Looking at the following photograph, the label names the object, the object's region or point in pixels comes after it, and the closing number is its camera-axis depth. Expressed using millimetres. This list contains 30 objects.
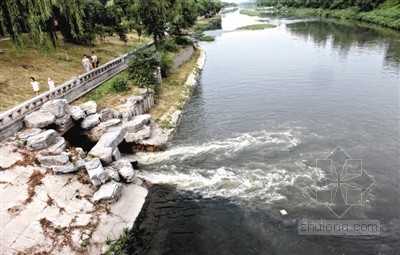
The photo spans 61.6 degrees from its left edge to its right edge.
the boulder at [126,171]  22672
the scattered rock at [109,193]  20125
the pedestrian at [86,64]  36562
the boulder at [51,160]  21859
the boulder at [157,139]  28658
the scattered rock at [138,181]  23175
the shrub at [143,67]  38594
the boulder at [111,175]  21891
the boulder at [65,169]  21422
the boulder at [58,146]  23188
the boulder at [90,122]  28016
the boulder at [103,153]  23922
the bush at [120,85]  35594
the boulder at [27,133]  23422
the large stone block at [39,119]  24734
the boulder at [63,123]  26156
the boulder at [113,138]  25625
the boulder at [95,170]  21281
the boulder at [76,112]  27598
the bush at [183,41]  65312
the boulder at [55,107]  26078
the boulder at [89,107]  29203
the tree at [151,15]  50188
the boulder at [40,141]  22922
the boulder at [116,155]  24938
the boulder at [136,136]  28656
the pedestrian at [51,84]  30067
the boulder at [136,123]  29031
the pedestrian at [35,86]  29031
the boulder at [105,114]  29380
